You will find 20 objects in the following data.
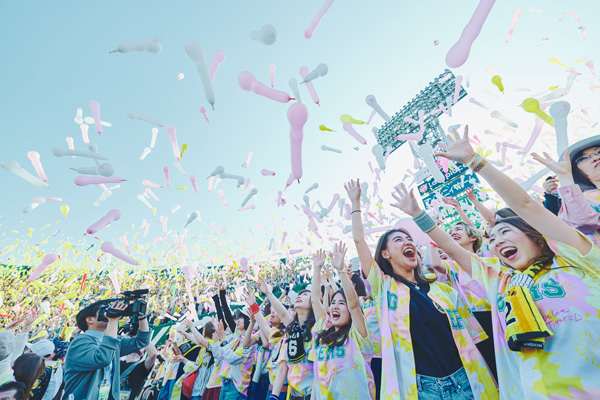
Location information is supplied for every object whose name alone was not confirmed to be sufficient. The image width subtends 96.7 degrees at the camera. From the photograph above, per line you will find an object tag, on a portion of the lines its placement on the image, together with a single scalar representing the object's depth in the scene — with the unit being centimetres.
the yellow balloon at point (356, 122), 442
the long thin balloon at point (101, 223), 381
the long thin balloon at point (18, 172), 354
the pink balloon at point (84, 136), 438
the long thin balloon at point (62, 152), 362
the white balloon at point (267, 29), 291
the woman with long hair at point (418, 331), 162
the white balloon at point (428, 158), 426
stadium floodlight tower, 1476
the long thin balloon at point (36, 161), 386
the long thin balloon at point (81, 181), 378
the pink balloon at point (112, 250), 423
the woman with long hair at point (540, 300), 108
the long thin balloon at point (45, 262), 491
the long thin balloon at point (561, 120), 219
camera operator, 241
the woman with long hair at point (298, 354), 268
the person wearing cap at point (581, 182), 169
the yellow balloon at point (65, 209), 501
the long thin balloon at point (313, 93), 398
